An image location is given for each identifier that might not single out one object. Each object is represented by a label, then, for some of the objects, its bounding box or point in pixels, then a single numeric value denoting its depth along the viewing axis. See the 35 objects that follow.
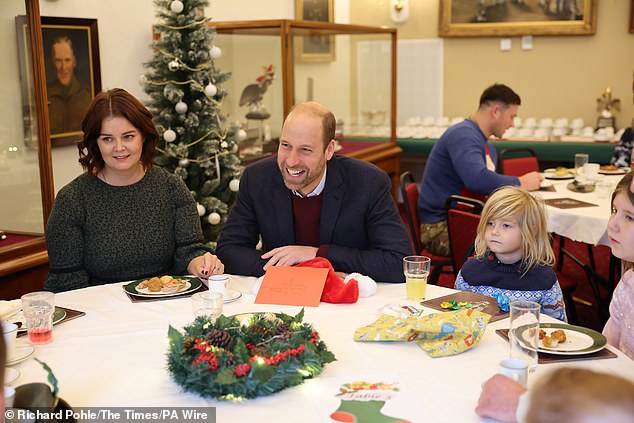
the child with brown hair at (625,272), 2.32
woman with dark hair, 2.96
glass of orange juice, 2.49
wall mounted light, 8.74
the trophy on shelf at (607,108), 7.90
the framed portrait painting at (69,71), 4.59
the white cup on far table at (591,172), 5.14
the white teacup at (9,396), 1.62
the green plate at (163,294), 2.57
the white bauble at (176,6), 4.76
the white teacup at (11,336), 1.96
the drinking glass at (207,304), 2.22
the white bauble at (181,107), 4.84
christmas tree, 4.87
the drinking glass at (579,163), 5.37
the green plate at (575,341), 2.00
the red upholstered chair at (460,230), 3.78
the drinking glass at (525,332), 1.90
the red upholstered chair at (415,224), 4.60
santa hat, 2.48
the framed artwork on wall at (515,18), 7.98
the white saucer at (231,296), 2.54
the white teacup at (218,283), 2.51
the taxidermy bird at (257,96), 5.66
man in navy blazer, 2.96
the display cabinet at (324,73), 5.57
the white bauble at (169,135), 4.79
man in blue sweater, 4.79
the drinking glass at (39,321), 2.15
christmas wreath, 1.72
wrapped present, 2.04
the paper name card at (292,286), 2.50
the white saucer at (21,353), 1.99
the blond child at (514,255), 2.90
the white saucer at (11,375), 1.87
